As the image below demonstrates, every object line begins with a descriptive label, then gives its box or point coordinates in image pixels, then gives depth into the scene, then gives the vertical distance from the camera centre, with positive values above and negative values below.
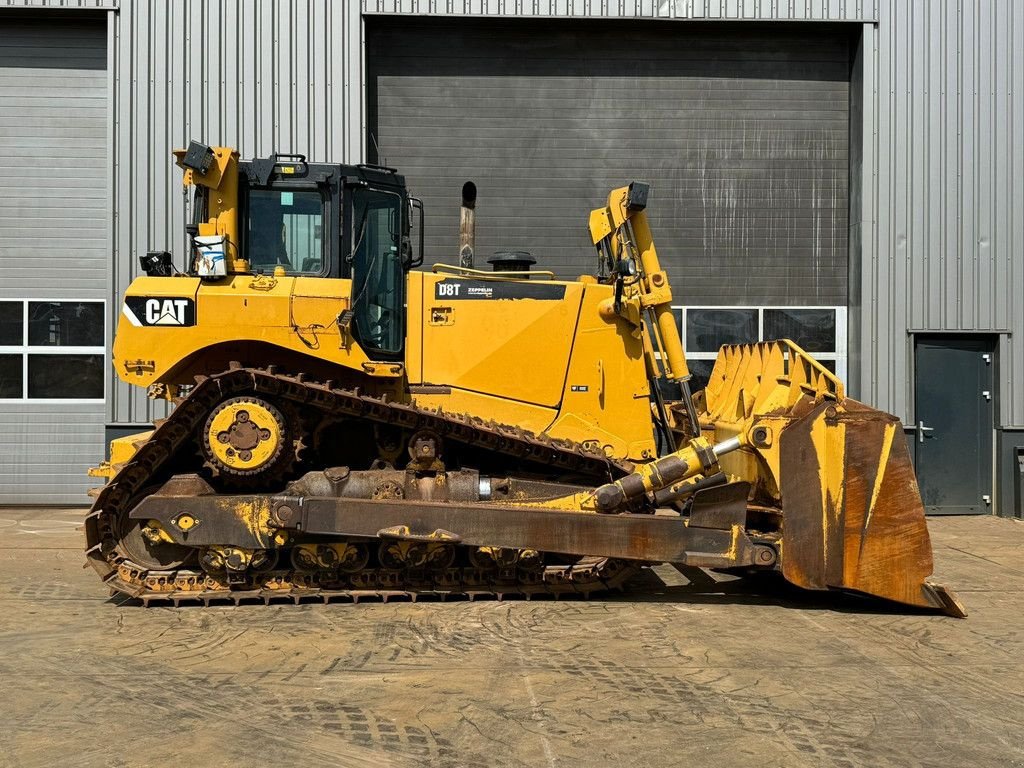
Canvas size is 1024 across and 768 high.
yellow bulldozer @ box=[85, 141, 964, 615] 6.53 -0.43
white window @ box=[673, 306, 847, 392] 11.87 +0.65
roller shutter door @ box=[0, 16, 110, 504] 11.48 +1.53
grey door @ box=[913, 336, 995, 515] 11.54 -0.57
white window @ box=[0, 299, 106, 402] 11.48 +0.30
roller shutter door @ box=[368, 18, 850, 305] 11.72 +3.09
